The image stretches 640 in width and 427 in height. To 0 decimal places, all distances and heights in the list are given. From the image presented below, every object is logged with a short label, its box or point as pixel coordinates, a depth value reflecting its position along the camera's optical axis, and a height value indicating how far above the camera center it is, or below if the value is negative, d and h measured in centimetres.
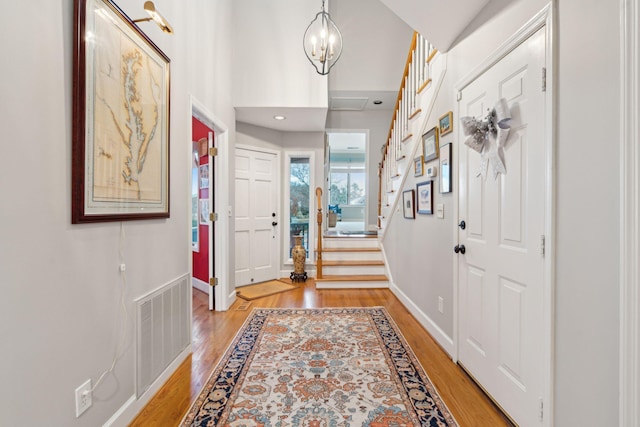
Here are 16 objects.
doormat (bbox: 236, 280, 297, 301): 391 -115
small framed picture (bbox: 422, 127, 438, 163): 262 +64
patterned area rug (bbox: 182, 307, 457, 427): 162 -117
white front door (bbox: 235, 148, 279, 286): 438 -9
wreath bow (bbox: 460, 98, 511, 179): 160 +47
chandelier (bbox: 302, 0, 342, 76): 255 +153
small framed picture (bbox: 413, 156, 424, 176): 299 +49
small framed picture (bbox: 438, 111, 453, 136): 234 +75
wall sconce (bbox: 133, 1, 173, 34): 130 +95
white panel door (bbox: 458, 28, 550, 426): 141 -21
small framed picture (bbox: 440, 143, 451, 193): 235 +36
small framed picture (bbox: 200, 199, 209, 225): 393 +0
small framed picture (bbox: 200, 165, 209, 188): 389 +48
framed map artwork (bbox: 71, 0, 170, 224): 124 +48
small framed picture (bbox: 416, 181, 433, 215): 273 +14
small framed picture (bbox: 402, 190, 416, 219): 323 +8
